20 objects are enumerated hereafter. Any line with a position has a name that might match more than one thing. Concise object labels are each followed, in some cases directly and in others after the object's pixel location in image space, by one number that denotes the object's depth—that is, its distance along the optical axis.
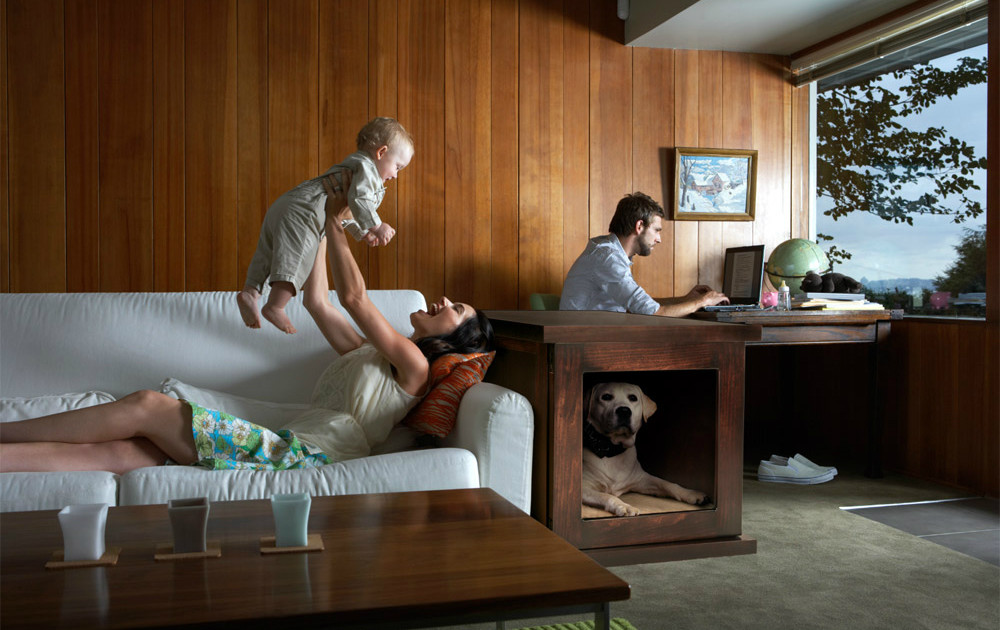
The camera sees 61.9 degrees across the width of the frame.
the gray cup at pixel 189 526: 1.29
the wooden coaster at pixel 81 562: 1.24
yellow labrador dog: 2.51
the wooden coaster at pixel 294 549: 1.31
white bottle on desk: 3.49
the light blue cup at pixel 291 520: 1.32
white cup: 1.25
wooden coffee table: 1.09
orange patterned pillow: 2.32
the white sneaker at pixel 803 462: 3.53
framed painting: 4.20
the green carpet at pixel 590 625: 1.93
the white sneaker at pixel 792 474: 3.46
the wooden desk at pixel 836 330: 3.33
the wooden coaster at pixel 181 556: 1.28
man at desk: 3.46
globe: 3.83
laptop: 3.84
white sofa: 2.24
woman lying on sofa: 2.00
